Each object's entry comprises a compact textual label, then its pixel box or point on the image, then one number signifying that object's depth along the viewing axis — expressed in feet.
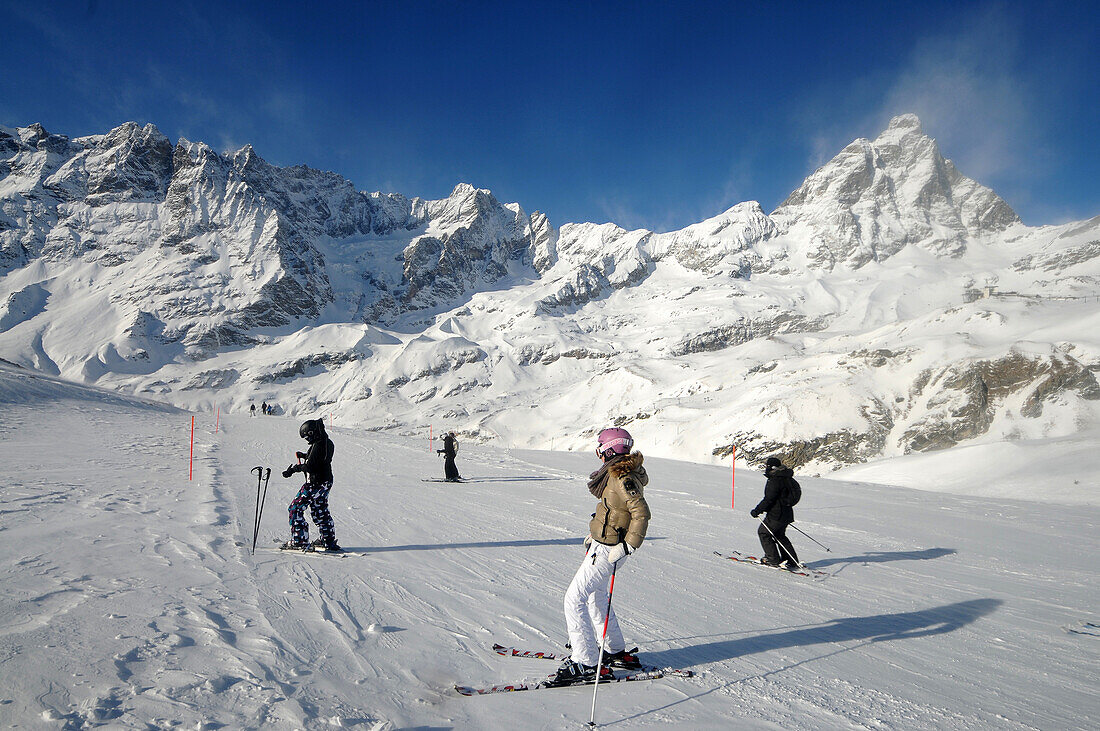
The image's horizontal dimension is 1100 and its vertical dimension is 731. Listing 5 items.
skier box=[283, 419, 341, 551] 27.12
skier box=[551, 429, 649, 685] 14.74
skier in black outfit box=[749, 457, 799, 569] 29.60
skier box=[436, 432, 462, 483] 58.39
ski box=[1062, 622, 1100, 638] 20.61
